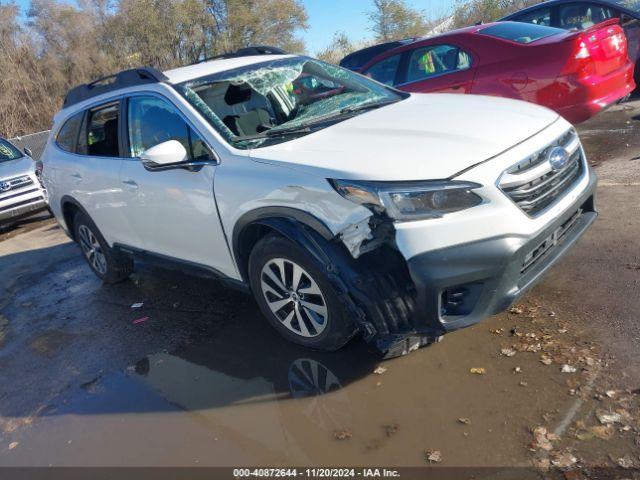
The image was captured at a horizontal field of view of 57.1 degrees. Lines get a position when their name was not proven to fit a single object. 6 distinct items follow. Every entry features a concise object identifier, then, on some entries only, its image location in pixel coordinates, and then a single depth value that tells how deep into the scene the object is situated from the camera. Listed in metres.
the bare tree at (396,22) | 22.92
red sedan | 6.30
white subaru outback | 2.97
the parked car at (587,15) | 8.52
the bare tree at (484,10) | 21.09
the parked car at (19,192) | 10.09
